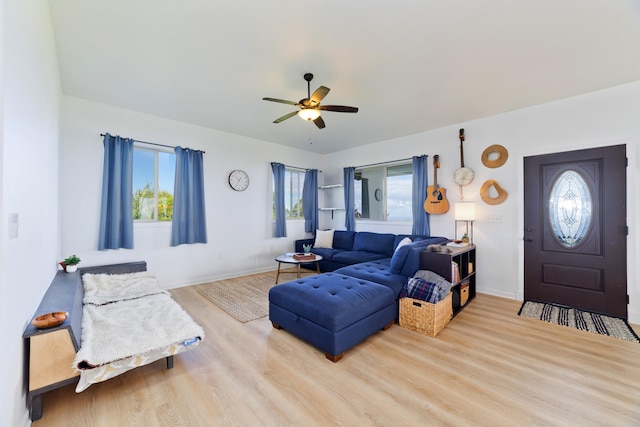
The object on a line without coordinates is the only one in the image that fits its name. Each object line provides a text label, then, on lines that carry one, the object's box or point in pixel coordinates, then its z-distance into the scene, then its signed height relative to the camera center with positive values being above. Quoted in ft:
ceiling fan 8.61 +3.69
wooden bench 5.05 -2.87
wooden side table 13.68 -2.46
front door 9.98 -0.67
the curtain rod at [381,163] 16.50 +3.43
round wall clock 16.01 +2.16
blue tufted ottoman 7.25 -2.95
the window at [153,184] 13.15 +1.61
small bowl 5.21 -2.18
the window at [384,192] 16.89 +1.51
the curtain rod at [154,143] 12.68 +3.60
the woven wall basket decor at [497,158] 12.47 +2.80
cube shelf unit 9.80 -2.18
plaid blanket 8.72 -2.58
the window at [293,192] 19.52 +1.66
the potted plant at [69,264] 9.80 -1.87
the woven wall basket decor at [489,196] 12.47 +0.98
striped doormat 8.71 -3.98
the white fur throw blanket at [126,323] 5.85 -2.99
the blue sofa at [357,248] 14.99 -2.21
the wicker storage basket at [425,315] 8.53 -3.48
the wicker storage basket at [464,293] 11.05 -3.46
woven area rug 10.52 -3.91
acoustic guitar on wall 14.38 +0.88
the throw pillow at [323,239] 18.21 -1.78
